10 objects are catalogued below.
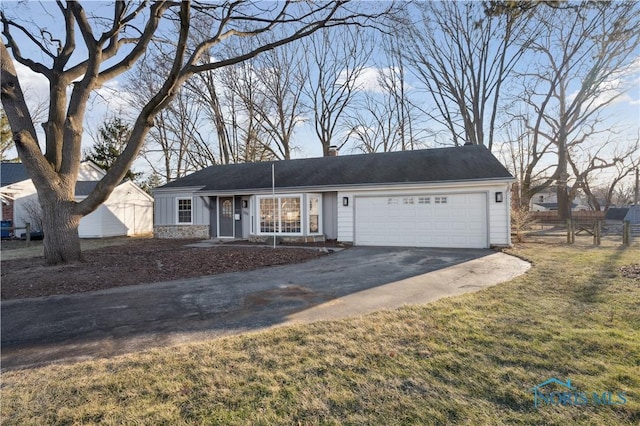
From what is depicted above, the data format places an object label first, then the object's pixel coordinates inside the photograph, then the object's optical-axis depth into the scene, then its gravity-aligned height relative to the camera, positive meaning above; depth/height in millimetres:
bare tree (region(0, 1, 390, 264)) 8117 +3223
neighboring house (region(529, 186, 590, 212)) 58662 +1565
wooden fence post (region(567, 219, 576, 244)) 13068 -1004
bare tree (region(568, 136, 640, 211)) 26328 +3177
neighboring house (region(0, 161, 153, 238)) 19250 +570
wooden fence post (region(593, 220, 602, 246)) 12438 -1064
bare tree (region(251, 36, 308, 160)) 26359 +9674
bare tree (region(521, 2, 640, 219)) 20047 +9321
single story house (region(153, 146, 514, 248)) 11711 +455
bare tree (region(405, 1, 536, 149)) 24016 +12134
